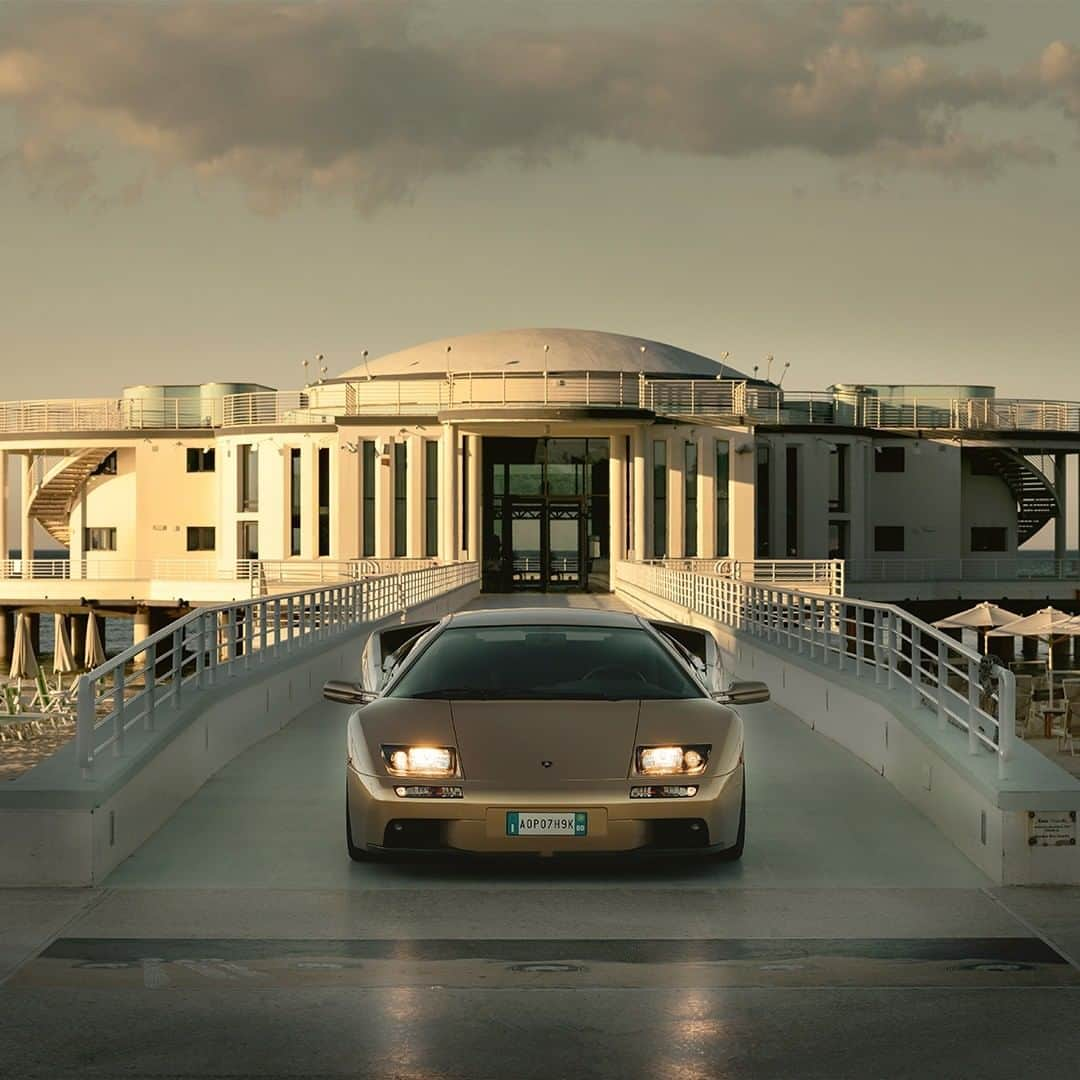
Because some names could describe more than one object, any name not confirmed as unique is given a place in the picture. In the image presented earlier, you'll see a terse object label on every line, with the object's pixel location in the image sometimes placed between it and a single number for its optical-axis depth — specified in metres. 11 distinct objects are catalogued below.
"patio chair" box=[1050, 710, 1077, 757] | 28.58
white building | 67.19
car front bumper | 9.73
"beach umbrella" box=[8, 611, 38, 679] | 80.88
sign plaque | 10.03
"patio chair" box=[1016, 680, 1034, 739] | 31.11
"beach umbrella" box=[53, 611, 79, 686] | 85.38
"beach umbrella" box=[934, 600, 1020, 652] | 47.81
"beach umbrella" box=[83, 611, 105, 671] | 80.00
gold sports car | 9.74
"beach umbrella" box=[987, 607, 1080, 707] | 43.31
